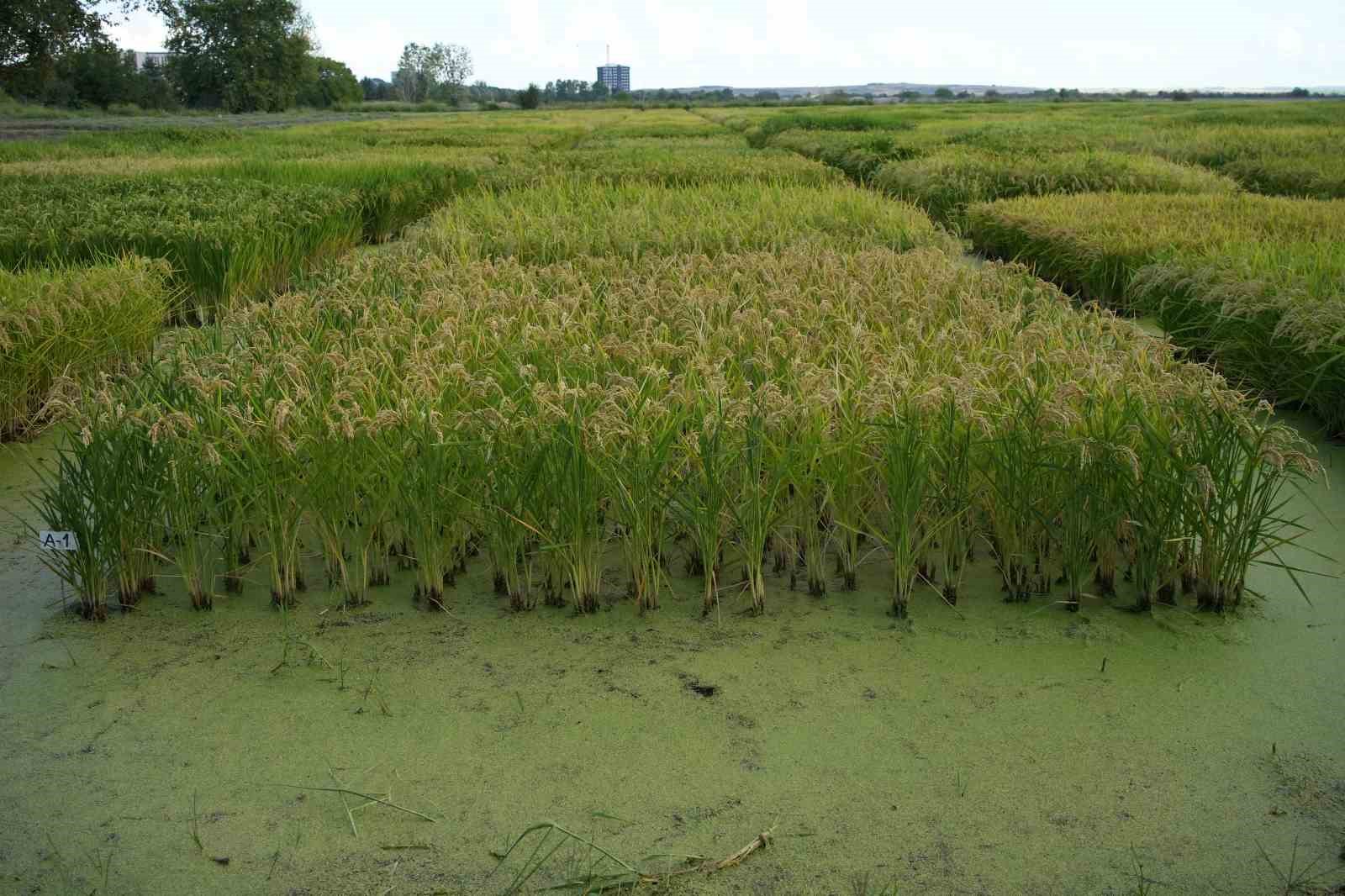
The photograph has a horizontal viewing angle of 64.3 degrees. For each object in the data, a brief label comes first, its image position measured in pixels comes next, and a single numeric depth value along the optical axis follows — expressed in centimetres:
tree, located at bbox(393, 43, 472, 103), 10125
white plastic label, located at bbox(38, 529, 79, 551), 314
